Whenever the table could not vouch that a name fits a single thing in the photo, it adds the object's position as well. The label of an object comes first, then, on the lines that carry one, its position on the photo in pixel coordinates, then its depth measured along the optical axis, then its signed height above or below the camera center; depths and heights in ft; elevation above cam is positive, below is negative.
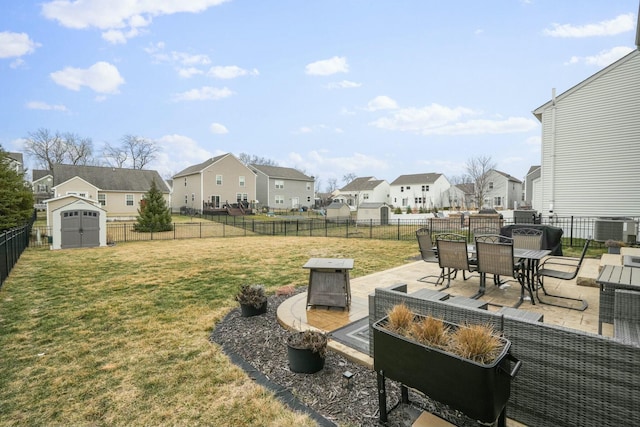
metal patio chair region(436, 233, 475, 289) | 16.19 -2.65
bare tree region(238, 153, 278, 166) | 240.32 +37.63
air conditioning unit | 35.88 -2.71
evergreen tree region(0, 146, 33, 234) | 44.32 +1.29
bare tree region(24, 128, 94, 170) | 156.66 +30.57
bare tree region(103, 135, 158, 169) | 172.45 +30.75
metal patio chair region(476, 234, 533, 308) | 14.33 -2.66
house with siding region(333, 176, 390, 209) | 181.68 +9.19
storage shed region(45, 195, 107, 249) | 43.98 -2.99
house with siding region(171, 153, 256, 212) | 115.55 +8.38
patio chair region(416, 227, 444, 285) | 19.45 -2.63
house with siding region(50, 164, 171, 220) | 101.19 +7.10
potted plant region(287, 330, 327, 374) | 9.97 -4.84
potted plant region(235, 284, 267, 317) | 15.23 -4.75
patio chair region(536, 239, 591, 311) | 14.29 -3.42
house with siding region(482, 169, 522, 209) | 147.23 +7.58
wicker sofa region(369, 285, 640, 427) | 5.69 -3.40
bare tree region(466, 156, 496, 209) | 148.05 +17.11
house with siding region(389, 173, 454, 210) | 161.38 +8.21
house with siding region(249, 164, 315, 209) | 141.79 +9.20
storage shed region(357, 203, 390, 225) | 88.53 -2.03
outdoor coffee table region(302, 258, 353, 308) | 15.17 -3.92
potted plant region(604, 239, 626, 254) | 26.58 -3.61
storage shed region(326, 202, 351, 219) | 103.60 -1.66
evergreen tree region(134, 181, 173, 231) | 66.64 -1.80
